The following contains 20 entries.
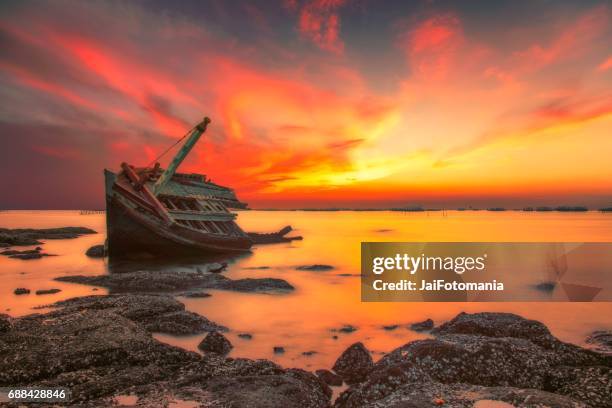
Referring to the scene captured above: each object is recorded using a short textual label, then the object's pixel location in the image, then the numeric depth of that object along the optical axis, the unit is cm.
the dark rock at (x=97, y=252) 3644
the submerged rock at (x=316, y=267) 3177
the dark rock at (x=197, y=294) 1880
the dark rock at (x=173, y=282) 2022
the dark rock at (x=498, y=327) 1103
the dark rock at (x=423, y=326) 1461
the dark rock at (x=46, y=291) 1972
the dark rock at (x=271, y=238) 5555
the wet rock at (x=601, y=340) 1219
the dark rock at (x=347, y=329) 1484
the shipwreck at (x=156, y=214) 2891
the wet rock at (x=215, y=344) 1124
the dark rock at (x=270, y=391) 730
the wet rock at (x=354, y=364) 971
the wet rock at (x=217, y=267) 2694
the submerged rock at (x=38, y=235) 4741
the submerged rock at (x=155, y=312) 1281
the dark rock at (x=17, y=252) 3681
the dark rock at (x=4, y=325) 1037
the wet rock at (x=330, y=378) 943
